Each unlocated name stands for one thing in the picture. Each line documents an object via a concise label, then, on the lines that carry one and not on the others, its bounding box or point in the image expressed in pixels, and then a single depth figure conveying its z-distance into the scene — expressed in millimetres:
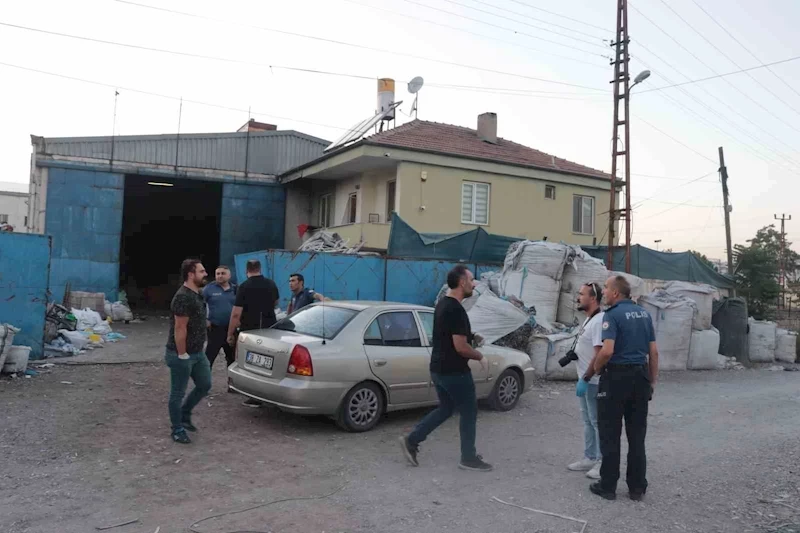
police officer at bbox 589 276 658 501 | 4980
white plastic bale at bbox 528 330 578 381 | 11234
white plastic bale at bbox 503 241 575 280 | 12727
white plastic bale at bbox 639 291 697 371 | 13500
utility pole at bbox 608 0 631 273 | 17500
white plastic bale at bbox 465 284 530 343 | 11117
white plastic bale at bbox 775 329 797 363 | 16875
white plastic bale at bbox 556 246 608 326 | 12828
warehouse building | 19812
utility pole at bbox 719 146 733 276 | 25991
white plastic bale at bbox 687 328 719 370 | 14016
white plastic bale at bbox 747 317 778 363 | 16375
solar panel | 20578
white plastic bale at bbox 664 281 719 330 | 14523
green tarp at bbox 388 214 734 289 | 14906
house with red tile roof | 19000
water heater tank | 23309
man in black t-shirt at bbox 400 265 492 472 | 5473
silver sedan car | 6473
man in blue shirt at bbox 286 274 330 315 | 8766
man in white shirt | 5539
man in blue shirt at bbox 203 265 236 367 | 7988
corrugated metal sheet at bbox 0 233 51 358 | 9406
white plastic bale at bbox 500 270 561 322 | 12609
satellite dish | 22891
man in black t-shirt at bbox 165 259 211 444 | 5930
